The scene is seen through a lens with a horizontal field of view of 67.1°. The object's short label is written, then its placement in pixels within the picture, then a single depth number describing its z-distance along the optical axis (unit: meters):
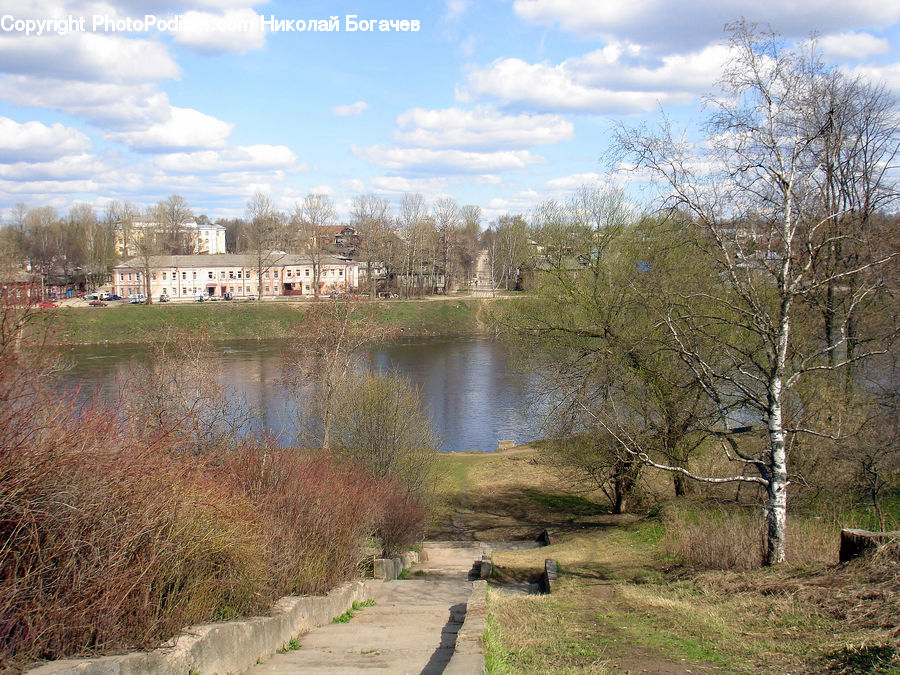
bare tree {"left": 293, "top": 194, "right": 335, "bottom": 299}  81.25
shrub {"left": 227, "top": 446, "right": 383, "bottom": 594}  7.34
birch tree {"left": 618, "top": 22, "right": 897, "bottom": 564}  9.20
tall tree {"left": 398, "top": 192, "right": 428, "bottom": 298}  85.12
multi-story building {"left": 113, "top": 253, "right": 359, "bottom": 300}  84.56
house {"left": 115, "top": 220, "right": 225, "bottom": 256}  88.07
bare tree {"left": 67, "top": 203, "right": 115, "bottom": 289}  80.25
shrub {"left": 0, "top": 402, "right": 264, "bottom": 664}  4.14
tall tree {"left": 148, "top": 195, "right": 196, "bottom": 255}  95.62
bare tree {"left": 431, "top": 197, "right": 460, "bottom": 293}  89.88
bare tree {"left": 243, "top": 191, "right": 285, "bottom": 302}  85.00
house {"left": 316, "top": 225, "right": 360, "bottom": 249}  85.80
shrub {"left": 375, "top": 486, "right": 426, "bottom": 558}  13.06
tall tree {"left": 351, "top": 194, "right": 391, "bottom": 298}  82.94
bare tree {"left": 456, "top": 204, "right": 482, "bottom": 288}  92.00
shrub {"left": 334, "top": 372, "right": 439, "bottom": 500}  17.70
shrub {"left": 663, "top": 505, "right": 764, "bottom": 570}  9.34
